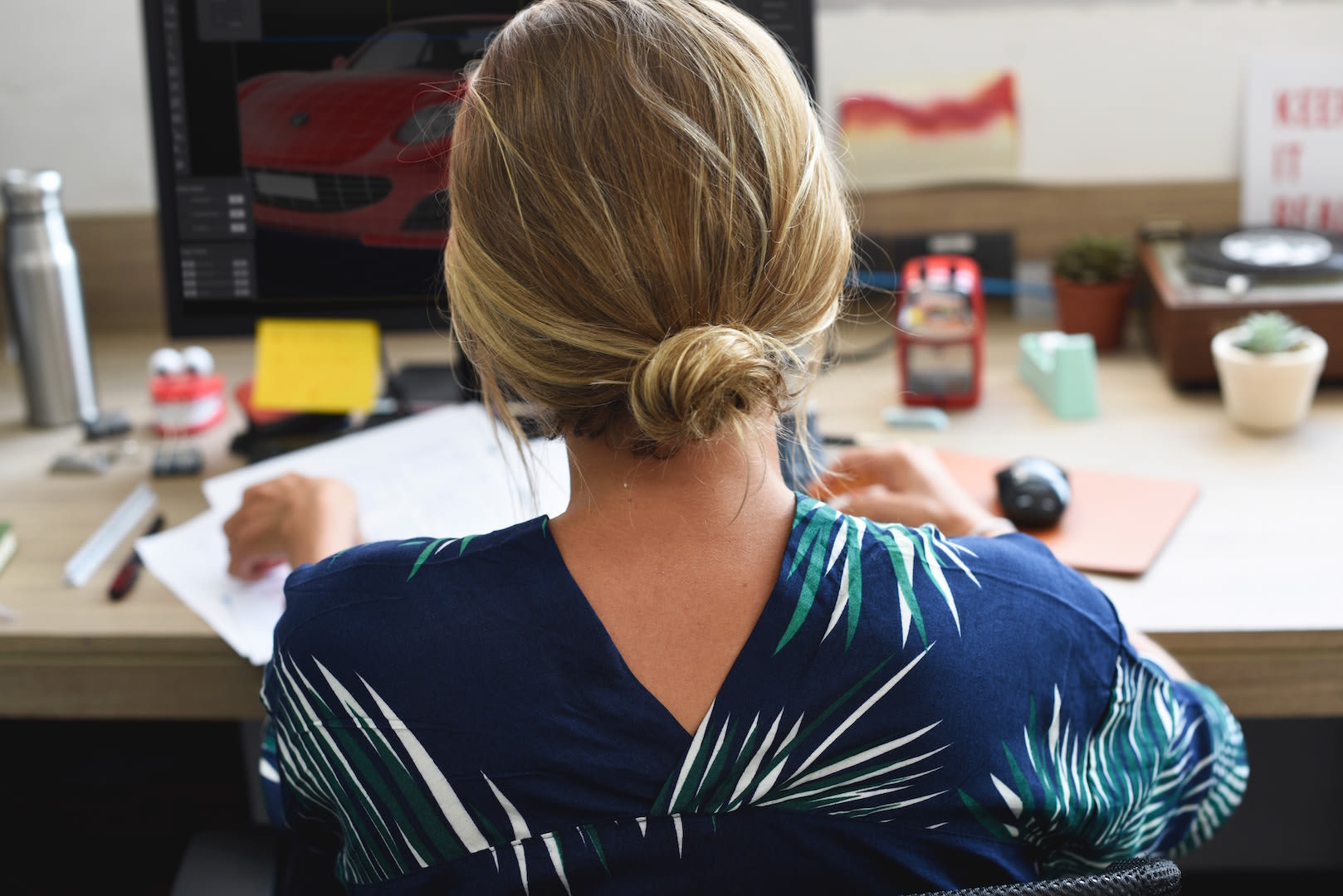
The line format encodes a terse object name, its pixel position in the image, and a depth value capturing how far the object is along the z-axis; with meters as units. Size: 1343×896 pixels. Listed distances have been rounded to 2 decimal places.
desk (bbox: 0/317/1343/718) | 1.01
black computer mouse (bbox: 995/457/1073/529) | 1.14
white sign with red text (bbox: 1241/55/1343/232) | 1.61
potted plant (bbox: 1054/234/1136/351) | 1.54
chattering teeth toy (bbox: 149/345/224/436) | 1.41
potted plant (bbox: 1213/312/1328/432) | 1.29
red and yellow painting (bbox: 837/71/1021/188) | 1.66
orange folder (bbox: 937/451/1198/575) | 1.10
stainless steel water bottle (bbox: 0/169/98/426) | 1.41
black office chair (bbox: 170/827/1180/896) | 0.89
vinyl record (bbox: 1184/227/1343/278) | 1.44
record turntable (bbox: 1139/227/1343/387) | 1.40
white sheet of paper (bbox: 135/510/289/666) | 1.04
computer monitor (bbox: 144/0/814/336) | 1.29
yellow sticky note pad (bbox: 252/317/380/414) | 1.36
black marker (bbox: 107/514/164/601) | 1.11
